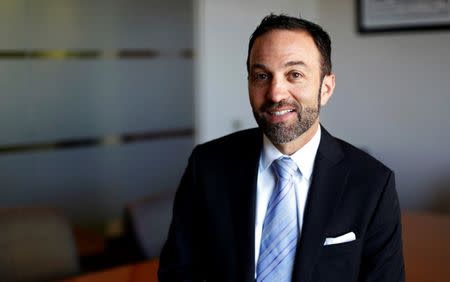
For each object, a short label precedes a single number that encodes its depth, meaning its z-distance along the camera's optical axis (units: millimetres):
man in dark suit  1291
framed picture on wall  3805
